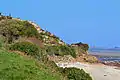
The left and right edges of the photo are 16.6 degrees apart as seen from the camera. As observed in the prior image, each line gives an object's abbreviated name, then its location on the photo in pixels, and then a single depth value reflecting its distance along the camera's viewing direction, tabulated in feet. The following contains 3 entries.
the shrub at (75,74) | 70.74
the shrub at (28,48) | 86.79
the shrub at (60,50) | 151.34
